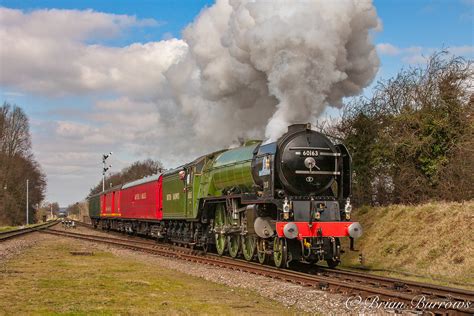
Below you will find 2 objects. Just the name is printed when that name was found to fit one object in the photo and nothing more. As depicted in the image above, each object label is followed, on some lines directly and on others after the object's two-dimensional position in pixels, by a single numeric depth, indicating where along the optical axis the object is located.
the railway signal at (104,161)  56.03
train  13.10
